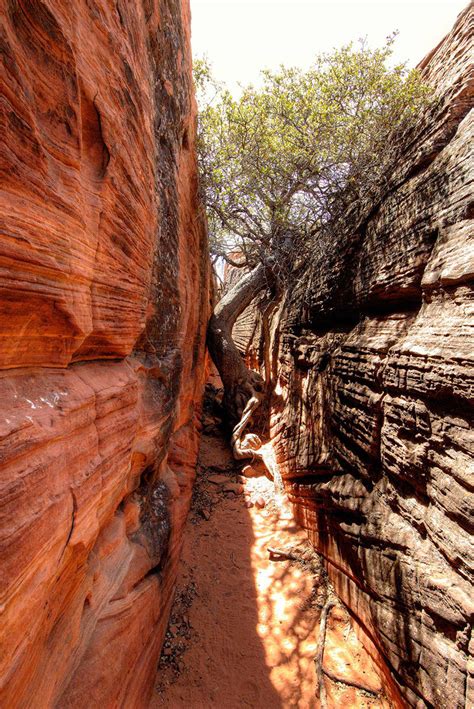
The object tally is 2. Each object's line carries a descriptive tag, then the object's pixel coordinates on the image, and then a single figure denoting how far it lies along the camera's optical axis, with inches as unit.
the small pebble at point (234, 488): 276.7
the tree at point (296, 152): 214.4
